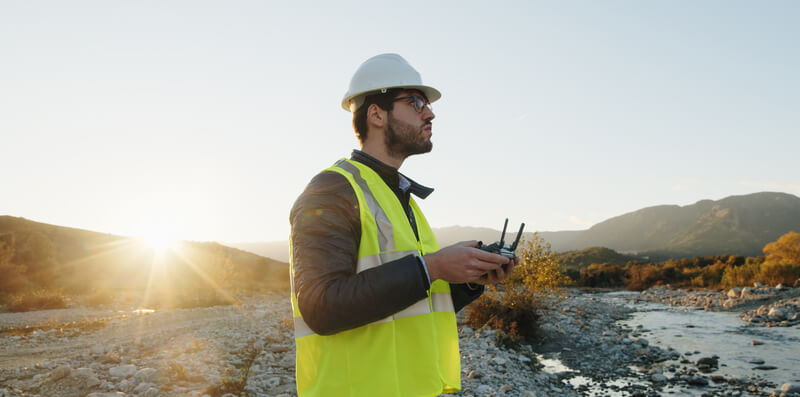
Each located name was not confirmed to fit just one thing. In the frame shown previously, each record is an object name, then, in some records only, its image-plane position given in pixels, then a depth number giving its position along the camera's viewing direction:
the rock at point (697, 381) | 9.17
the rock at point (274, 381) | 7.34
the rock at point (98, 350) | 8.78
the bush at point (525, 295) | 13.68
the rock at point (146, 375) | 6.86
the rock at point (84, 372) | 6.78
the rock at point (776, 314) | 16.30
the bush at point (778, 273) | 23.22
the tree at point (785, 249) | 25.39
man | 1.40
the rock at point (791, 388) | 8.27
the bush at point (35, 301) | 18.75
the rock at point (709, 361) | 10.55
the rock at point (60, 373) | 6.66
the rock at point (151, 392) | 6.17
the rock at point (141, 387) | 6.39
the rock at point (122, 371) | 7.08
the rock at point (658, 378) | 9.49
